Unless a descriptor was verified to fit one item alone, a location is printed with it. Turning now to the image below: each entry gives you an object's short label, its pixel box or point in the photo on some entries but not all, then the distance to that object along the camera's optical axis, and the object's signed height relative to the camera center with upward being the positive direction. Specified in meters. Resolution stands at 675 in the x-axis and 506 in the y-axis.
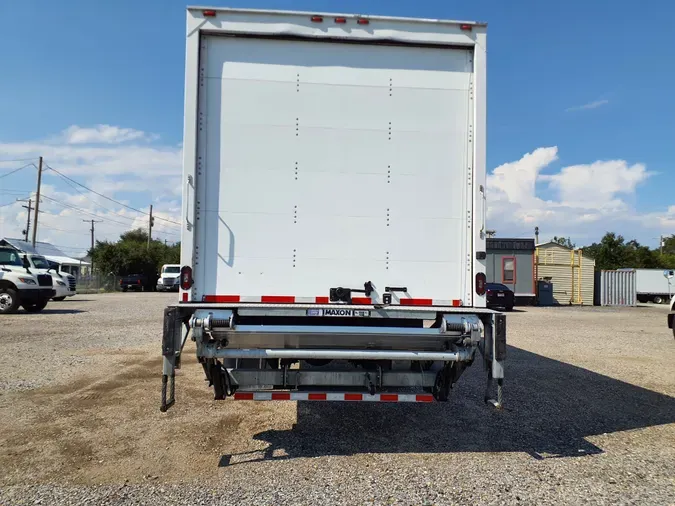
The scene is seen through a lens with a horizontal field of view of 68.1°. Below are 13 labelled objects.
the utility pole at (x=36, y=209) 40.48 +5.09
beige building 32.72 +0.62
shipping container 32.62 -0.31
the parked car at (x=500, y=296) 24.00 -0.72
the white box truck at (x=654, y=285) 38.69 -0.04
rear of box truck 4.49 +0.77
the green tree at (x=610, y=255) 57.47 +3.35
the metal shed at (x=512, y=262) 28.34 +1.09
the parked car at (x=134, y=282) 42.88 -0.73
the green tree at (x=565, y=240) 78.55 +6.69
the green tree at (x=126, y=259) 47.03 +1.43
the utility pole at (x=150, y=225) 58.56 +5.97
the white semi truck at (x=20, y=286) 17.28 -0.50
